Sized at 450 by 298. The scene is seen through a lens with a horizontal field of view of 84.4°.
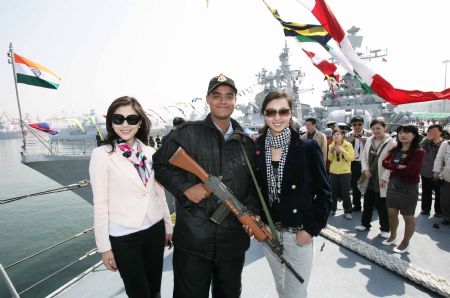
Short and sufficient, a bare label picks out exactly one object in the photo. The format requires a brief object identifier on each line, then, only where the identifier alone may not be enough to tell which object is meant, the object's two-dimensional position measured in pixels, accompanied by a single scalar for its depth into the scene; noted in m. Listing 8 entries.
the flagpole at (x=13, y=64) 6.77
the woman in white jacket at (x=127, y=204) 1.79
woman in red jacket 3.33
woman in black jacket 1.83
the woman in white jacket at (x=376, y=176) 3.84
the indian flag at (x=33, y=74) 6.96
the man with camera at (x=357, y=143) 5.33
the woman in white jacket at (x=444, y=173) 4.44
